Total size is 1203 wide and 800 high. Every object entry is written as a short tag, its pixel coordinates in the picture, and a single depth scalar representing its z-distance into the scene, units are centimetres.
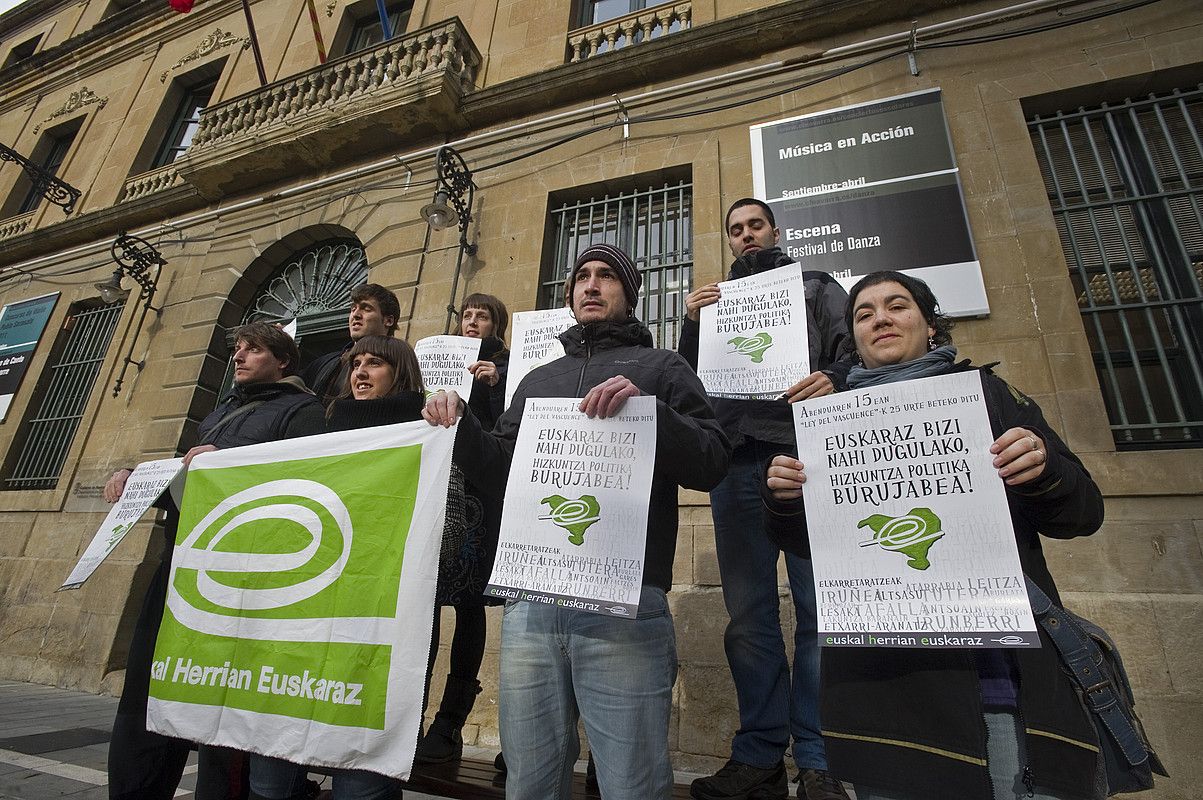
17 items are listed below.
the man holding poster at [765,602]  192
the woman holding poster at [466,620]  223
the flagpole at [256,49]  792
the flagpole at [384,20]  751
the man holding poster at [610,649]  147
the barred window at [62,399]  777
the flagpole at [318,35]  796
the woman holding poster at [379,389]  229
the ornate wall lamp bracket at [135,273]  755
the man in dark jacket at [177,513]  221
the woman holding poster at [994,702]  116
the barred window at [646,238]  532
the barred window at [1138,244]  393
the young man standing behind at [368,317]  312
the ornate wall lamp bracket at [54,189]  954
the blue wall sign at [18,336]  844
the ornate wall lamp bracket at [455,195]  575
